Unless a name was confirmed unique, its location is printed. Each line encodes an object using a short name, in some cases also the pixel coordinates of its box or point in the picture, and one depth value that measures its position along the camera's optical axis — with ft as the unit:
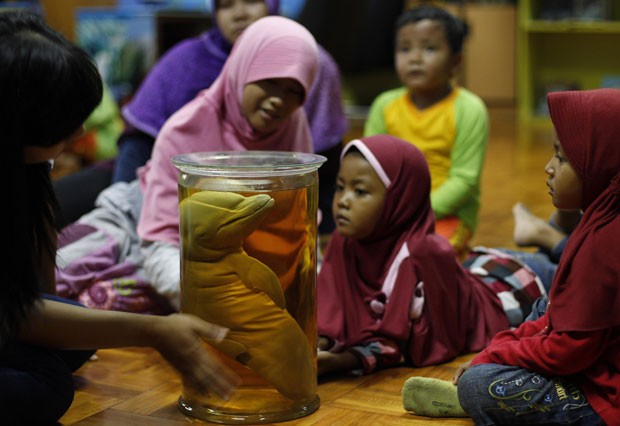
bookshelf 24.90
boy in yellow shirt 11.20
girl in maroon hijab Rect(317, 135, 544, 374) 8.92
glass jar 7.85
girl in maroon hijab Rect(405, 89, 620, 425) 7.42
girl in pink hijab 9.58
